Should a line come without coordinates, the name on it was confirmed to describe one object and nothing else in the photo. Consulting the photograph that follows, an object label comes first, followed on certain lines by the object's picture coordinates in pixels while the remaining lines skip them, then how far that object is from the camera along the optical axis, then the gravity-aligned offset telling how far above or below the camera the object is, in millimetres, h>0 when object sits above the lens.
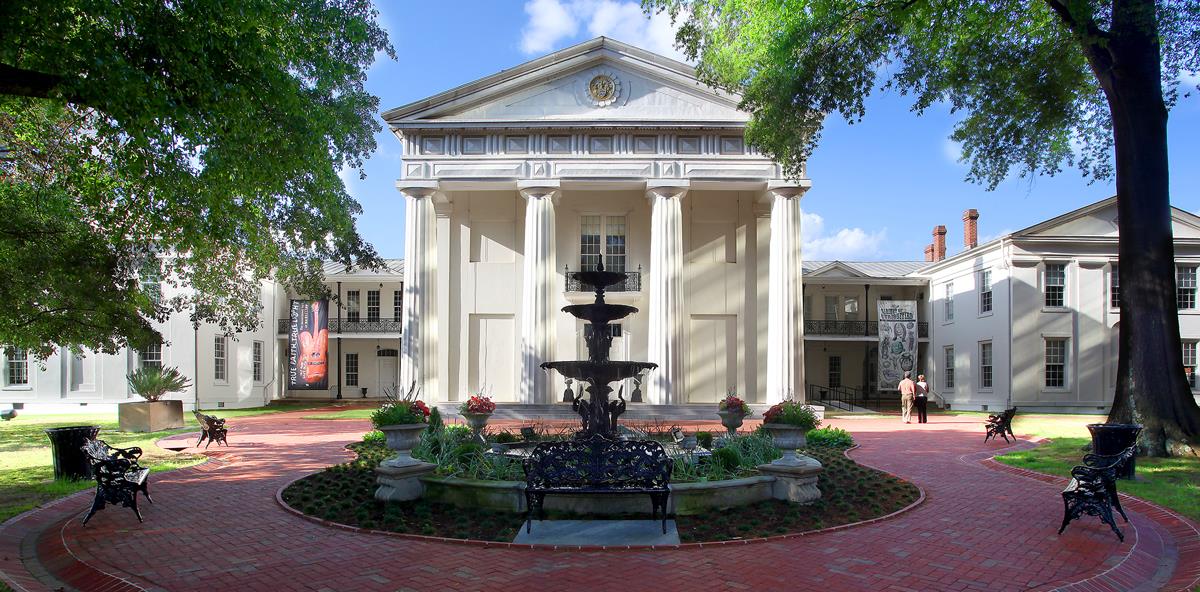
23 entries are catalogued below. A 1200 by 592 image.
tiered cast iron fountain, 10953 -660
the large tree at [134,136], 6438 +1900
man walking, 23047 -2307
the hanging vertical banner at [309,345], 30766 -899
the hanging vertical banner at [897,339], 30938 -785
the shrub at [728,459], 9844 -1782
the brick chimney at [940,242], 38844 +3926
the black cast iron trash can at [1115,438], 10594 -1685
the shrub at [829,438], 14953 -2342
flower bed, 7828 -2125
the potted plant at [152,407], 19656 -2154
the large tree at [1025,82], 13578 +4824
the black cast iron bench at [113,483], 8070 -1682
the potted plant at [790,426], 9344 -1296
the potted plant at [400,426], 9430 -1280
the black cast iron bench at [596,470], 7926 -1554
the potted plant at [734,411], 16842 -1995
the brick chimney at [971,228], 34125 +4060
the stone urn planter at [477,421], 15395 -2040
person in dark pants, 23141 -2560
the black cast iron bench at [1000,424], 16594 -2276
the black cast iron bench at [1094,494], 7594 -1756
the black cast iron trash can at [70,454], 11062 -1880
